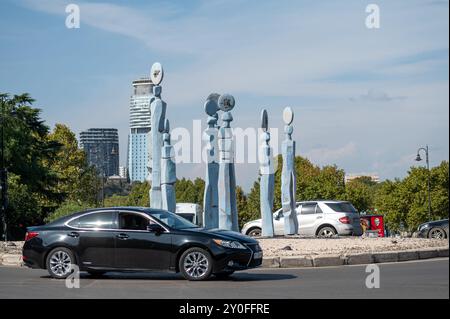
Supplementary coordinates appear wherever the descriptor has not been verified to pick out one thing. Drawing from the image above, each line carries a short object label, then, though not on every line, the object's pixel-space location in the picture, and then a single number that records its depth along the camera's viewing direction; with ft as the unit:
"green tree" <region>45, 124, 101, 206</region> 246.27
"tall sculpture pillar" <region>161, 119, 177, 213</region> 91.20
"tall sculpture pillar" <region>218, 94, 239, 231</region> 91.76
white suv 99.35
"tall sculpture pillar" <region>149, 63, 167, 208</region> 91.76
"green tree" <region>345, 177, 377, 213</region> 303.89
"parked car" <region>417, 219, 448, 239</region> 98.99
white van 168.96
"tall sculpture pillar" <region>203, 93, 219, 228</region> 91.86
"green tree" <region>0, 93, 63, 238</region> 148.05
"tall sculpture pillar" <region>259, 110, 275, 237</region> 96.27
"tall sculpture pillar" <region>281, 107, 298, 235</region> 99.30
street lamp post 207.86
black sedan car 50.57
